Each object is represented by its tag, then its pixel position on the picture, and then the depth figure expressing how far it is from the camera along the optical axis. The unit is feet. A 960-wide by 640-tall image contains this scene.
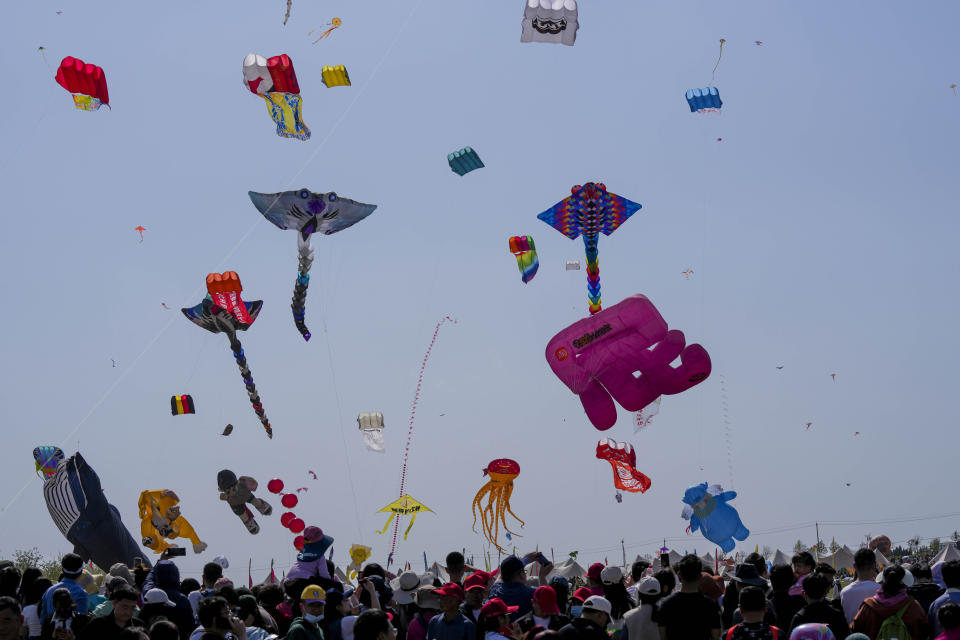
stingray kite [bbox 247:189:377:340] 64.13
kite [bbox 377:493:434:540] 71.77
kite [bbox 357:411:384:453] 76.32
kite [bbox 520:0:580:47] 58.70
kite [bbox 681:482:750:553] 64.85
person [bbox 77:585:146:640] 21.34
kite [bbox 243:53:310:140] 62.08
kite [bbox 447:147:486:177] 63.82
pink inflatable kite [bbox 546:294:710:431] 58.34
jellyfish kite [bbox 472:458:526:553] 61.62
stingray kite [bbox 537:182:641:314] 62.03
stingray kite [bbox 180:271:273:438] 67.56
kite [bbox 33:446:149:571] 62.28
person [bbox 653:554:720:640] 23.26
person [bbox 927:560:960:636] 24.39
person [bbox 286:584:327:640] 23.06
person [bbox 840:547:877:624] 25.71
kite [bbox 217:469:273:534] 75.15
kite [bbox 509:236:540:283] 69.82
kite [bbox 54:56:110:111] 57.98
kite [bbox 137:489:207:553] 70.23
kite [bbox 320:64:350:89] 62.54
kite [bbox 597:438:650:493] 68.39
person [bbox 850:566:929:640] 23.98
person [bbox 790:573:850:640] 23.80
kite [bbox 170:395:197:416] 73.15
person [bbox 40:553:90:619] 24.62
